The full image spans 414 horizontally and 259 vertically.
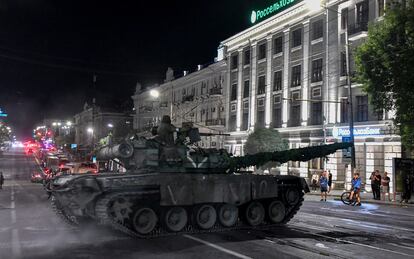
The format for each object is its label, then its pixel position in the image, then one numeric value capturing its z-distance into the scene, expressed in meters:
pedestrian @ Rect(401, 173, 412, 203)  26.43
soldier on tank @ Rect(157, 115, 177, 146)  15.63
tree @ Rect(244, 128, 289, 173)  41.22
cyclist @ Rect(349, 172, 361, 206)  25.20
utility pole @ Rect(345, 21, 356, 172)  30.05
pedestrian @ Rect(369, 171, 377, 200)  28.81
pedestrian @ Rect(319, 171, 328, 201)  28.52
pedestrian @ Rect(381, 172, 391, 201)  27.29
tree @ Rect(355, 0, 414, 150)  24.11
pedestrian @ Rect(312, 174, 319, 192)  37.25
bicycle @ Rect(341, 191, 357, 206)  25.59
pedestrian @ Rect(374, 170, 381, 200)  28.69
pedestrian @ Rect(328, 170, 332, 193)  32.66
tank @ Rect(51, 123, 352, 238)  13.17
